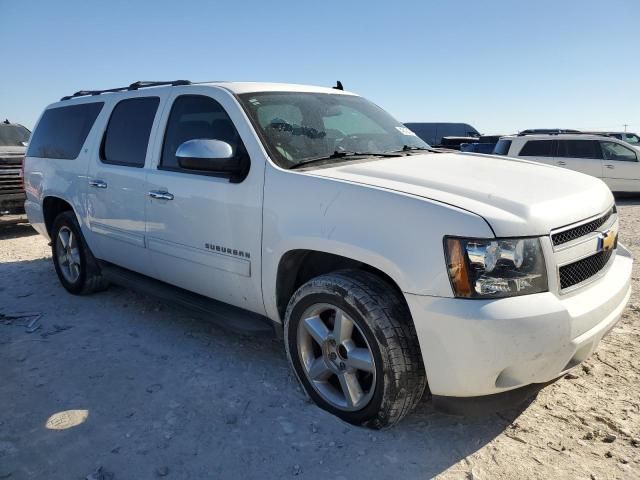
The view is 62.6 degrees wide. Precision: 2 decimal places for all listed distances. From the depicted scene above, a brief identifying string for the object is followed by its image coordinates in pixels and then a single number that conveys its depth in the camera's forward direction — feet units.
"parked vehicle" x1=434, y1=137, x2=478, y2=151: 75.93
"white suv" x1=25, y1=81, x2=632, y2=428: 7.54
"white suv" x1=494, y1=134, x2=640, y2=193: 41.37
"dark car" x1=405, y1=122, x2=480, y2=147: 99.14
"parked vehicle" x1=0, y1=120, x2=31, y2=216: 27.43
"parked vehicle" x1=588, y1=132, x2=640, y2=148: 62.16
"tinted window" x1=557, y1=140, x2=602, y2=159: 42.60
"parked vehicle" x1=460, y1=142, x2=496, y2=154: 58.60
